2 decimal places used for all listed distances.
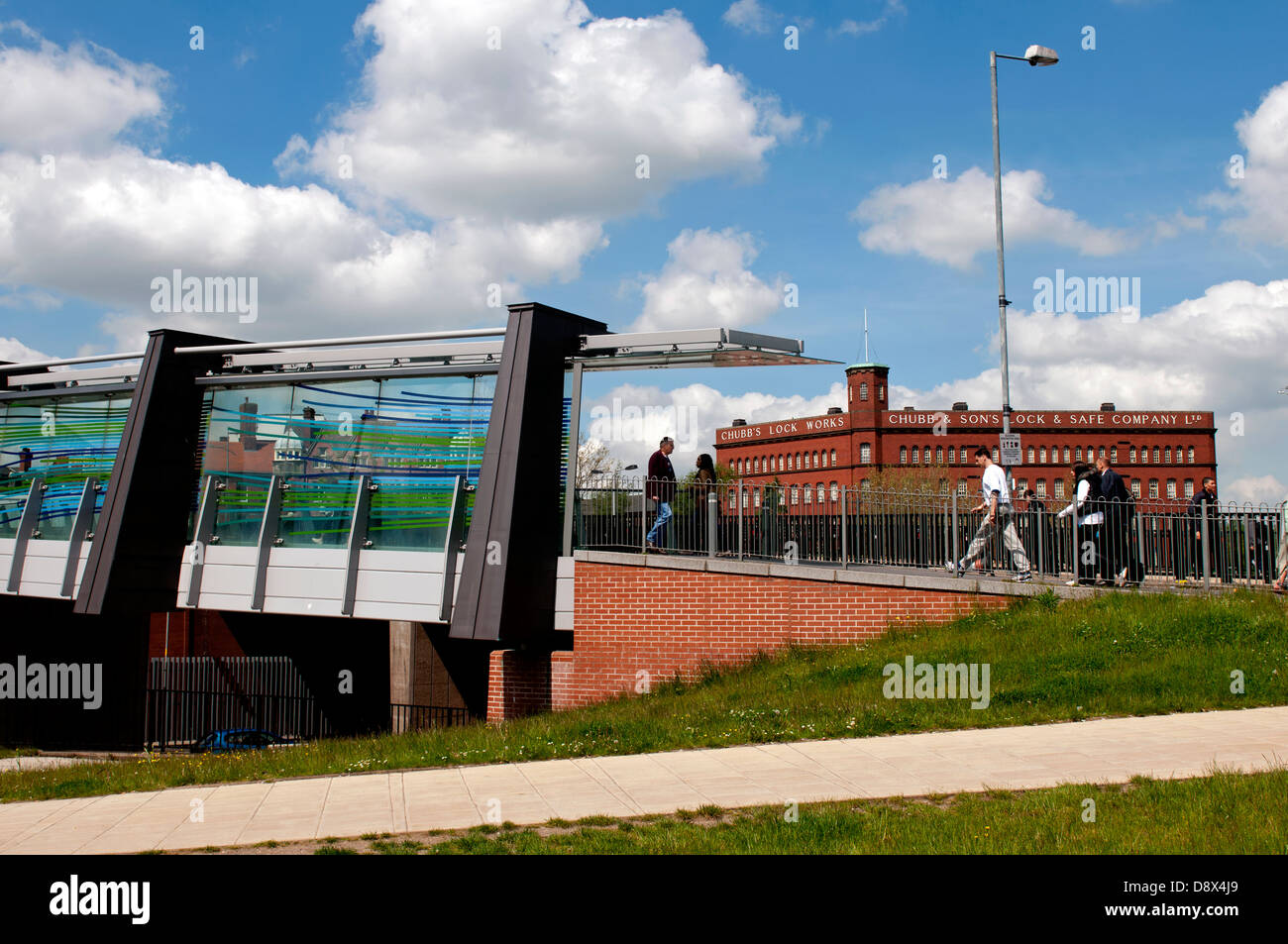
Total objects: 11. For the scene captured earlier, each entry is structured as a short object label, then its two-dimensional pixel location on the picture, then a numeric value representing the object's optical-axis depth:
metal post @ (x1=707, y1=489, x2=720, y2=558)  15.59
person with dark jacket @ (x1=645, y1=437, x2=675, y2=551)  15.77
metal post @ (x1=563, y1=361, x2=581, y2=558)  15.81
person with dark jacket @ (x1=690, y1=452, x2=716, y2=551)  15.77
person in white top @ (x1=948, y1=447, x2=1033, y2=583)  14.41
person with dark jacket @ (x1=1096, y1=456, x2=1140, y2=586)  14.30
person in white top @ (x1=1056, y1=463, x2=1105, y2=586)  14.39
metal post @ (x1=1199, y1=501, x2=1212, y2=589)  14.01
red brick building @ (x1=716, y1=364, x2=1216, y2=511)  96.75
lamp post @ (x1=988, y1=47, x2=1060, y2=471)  20.89
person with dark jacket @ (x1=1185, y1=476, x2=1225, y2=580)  14.23
